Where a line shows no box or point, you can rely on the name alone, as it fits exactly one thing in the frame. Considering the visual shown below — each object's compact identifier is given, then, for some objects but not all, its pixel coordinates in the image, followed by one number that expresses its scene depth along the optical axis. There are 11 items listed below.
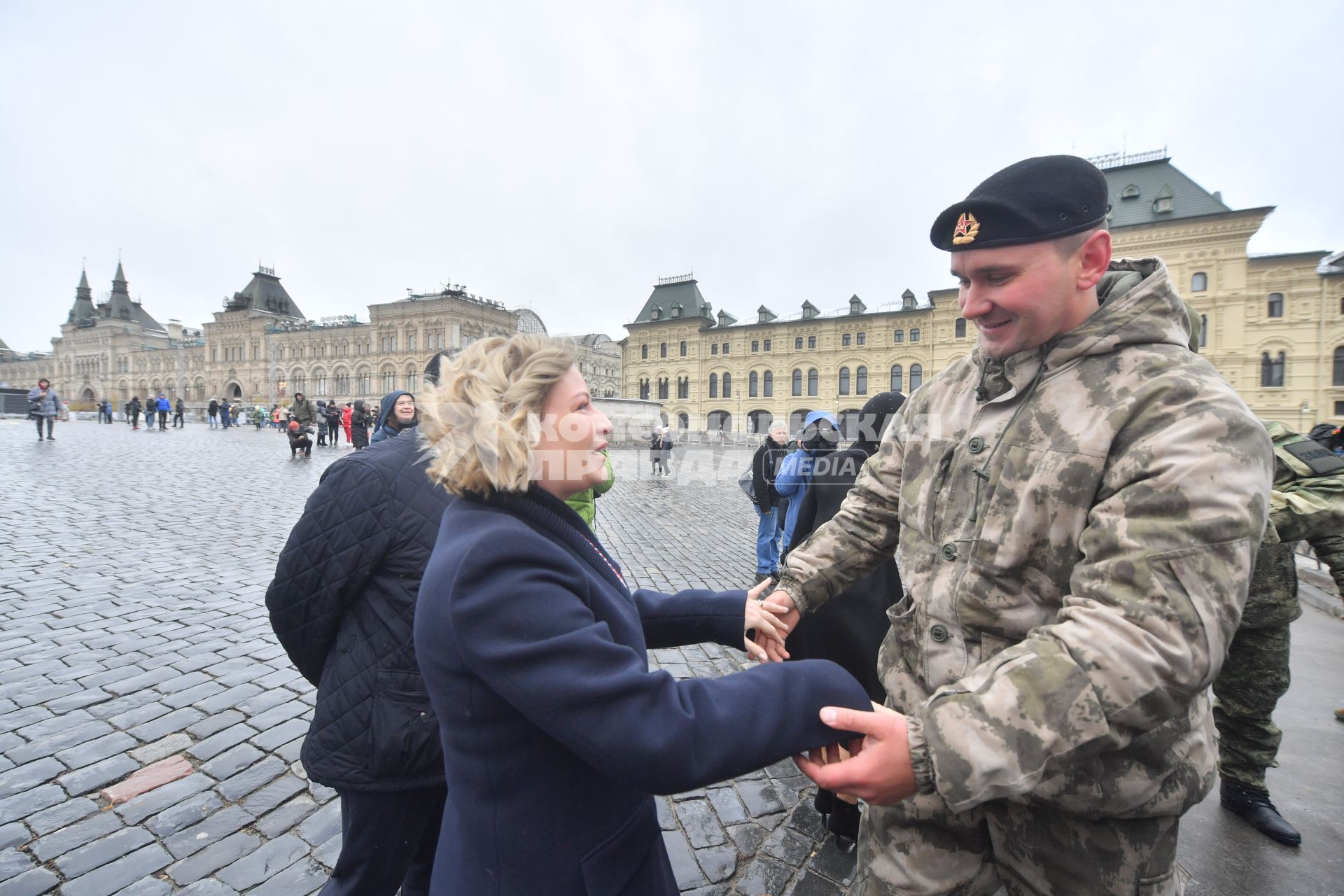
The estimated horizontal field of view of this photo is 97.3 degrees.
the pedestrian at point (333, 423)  23.14
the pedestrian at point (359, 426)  15.19
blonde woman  1.03
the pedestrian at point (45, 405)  20.22
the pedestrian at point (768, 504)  7.30
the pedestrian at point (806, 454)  5.64
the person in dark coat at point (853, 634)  2.55
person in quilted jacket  1.84
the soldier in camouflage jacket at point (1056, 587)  1.05
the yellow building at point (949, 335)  36.88
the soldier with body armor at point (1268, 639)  2.77
